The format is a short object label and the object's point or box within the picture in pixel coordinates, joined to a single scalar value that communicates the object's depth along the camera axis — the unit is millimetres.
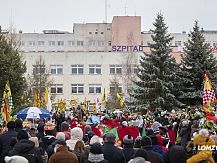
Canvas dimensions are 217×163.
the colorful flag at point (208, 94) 23325
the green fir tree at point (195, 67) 37594
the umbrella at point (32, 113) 22489
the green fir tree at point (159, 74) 37531
